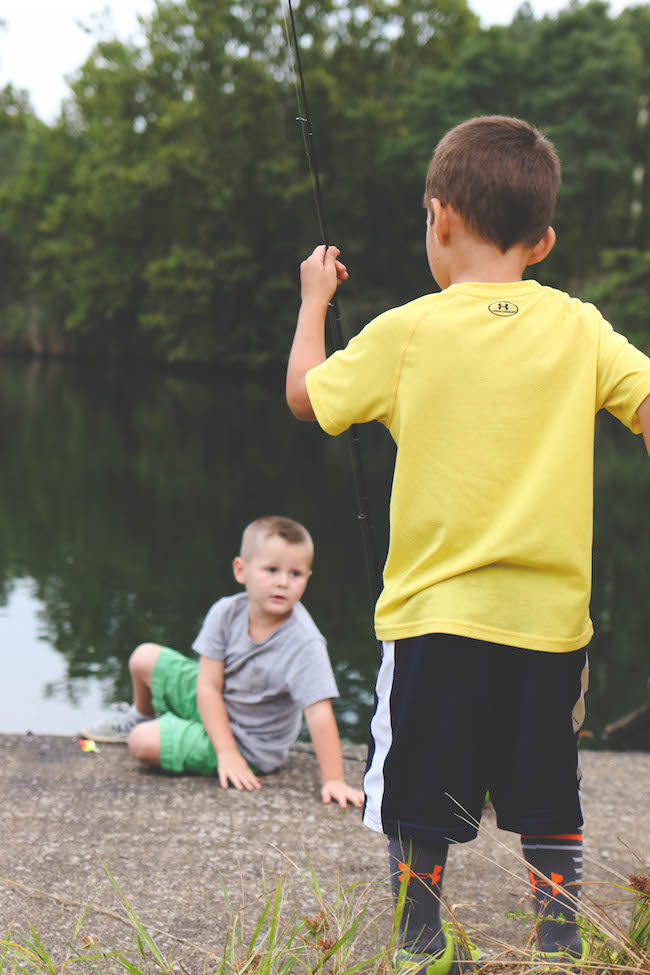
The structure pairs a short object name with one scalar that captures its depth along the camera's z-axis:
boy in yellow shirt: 2.03
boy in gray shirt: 3.61
